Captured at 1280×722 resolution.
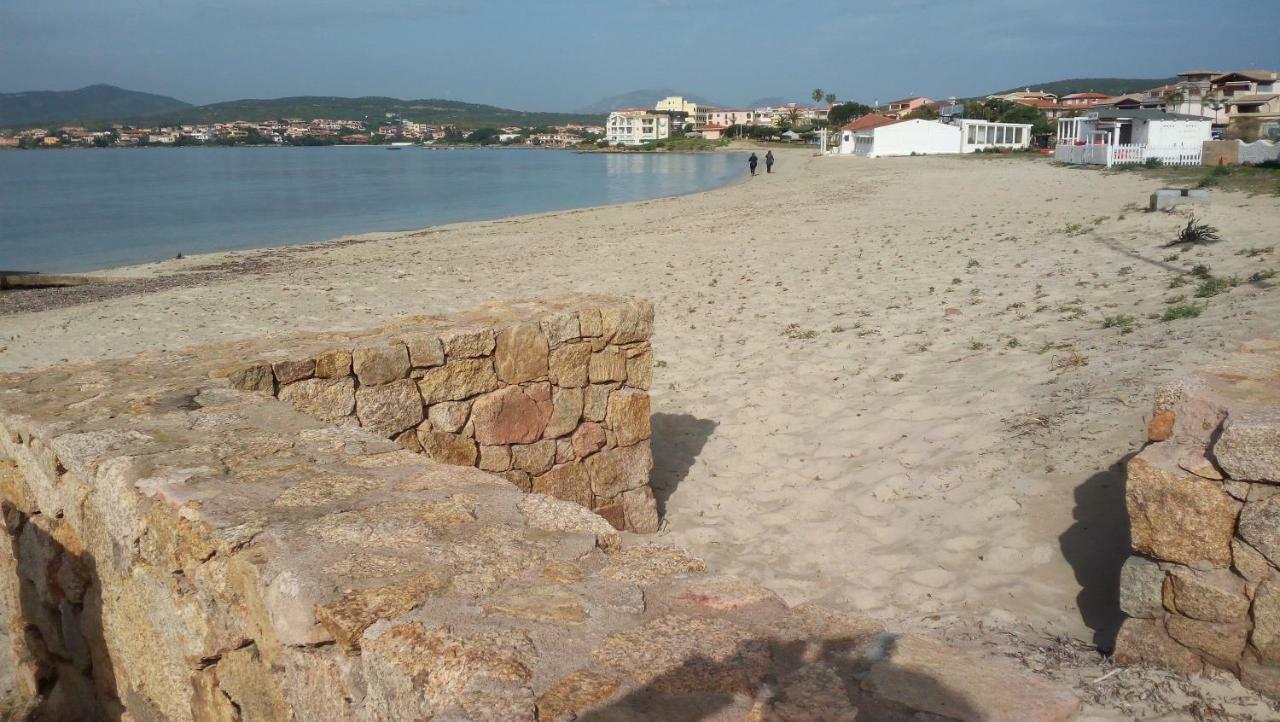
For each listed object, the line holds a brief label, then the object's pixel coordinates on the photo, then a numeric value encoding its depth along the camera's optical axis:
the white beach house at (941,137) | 55.16
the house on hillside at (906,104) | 127.88
